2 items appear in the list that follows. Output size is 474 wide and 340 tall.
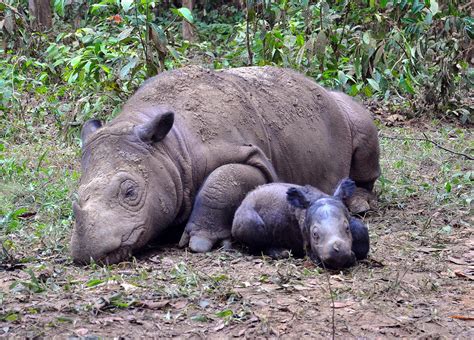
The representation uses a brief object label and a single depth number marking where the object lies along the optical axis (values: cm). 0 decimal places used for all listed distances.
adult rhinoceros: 1280
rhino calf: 1165
